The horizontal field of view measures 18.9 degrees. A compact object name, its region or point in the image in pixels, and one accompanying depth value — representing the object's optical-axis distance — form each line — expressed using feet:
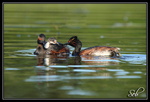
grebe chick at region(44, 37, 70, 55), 52.29
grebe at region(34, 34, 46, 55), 51.67
